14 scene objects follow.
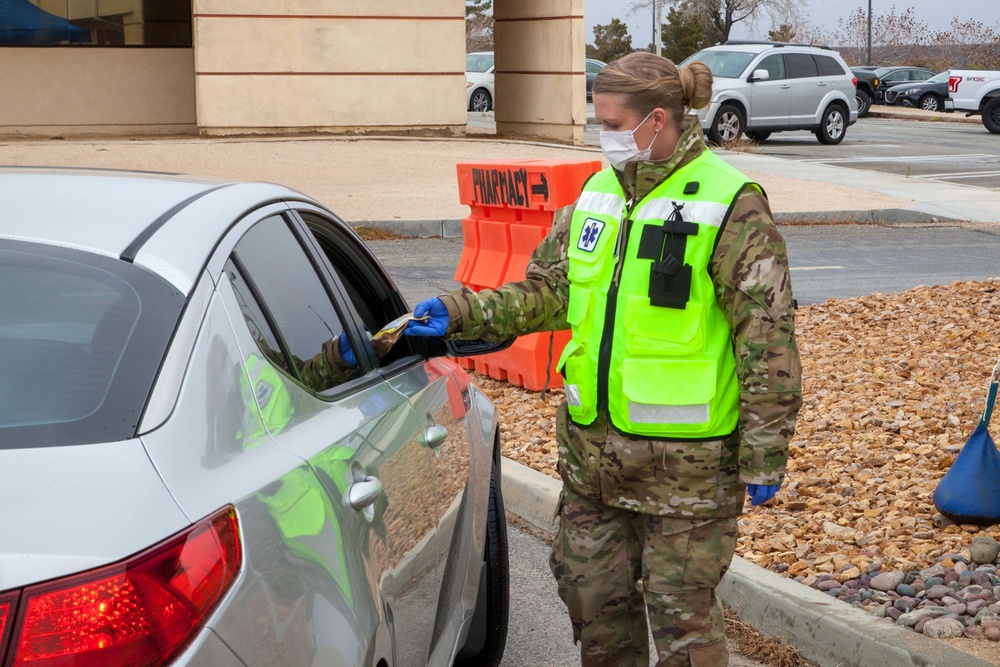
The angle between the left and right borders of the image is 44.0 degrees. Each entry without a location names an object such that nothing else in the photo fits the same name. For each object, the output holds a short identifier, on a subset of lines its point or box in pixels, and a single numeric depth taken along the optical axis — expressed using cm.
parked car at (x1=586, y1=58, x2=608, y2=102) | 3890
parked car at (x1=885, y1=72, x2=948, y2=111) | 4444
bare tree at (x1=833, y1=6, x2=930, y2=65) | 7875
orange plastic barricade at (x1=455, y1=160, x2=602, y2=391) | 664
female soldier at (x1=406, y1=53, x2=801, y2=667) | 295
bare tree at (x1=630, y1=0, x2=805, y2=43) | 5794
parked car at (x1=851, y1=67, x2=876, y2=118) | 3844
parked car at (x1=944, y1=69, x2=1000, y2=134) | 3048
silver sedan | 166
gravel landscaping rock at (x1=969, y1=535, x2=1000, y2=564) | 439
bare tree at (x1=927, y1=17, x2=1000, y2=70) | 6931
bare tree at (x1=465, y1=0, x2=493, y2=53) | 8156
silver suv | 2467
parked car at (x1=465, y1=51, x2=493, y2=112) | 3556
